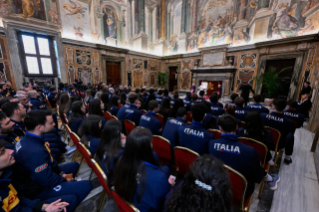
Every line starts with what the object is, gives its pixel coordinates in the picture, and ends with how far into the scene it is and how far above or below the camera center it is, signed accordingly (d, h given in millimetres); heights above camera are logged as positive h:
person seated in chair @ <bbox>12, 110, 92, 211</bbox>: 1126 -852
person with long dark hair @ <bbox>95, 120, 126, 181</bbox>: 1235 -691
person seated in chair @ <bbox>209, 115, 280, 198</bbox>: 1198 -708
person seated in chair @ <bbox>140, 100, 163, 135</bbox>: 2217 -701
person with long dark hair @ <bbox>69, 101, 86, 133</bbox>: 2270 -660
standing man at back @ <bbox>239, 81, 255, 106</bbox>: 5807 -375
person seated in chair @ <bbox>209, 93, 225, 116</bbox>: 3208 -632
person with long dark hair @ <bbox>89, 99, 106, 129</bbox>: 2424 -515
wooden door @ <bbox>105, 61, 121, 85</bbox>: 9406 +631
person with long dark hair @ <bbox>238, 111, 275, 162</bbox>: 1647 -626
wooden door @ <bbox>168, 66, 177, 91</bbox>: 12285 +408
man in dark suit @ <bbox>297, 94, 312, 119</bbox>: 3904 -684
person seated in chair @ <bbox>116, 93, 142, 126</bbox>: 2705 -684
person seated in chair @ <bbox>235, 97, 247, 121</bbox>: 2789 -594
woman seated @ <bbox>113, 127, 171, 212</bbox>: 887 -700
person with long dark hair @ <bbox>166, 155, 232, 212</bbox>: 567 -515
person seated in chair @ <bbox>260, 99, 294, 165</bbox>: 2090 -708
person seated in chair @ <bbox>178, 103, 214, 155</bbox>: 1607 -693
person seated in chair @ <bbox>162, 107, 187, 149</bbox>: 1921 -701
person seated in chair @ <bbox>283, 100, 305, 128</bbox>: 2480 -606
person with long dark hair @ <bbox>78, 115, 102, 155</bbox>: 1589 -679
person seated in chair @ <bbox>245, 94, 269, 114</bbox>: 2963 -561
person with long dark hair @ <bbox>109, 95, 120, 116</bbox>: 3275 -654
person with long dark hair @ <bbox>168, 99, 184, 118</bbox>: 2857 -591
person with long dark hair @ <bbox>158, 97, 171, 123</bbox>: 3061 -624
